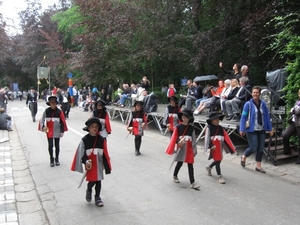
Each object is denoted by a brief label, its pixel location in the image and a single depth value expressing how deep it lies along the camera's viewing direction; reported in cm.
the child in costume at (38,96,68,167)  762
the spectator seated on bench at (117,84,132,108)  1766
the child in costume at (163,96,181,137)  923
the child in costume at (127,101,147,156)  868
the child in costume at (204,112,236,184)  623
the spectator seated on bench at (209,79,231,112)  1051
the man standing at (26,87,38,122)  1686
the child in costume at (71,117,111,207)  492
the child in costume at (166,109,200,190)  579
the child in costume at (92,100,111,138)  810
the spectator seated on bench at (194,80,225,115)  1119
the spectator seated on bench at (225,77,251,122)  912
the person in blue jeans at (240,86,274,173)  680
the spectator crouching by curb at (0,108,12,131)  1375
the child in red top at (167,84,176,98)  1534
